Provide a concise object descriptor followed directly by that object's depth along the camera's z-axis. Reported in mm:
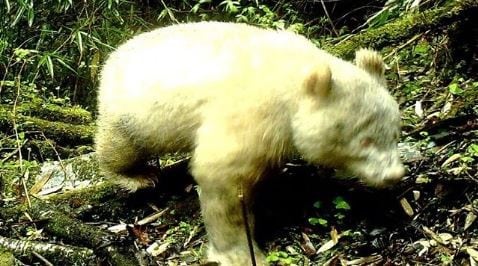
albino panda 3578
